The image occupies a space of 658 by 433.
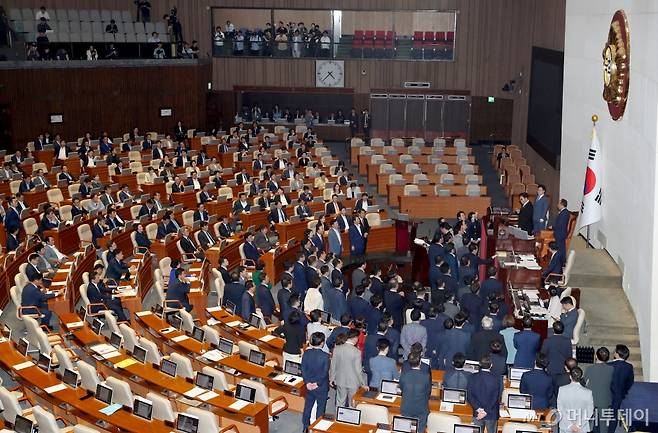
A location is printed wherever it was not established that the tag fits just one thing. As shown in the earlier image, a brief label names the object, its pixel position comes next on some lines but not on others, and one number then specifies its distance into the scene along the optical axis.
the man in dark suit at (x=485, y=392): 10.26
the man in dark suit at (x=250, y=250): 17.91
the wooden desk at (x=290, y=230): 20.31
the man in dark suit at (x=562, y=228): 16.86
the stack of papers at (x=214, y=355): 12.27
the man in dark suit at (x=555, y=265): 15.82
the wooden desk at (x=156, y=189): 23.89
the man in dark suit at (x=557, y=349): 11.76
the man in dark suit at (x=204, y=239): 18.89
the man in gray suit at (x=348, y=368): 11.16
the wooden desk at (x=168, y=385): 10.54
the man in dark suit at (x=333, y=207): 21.56
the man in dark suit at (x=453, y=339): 11.90
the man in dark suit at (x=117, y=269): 16.12
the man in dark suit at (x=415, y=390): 10.35
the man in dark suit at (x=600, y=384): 10.92
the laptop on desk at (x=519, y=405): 10.73
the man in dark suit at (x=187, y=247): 18.14
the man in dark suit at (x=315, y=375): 10.98
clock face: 35.56
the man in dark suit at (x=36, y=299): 14.43
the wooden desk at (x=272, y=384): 11.63
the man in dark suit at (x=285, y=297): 13.52
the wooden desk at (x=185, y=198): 22.81
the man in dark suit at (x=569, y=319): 12.86
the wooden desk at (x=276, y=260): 18.25
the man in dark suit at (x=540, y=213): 18.52
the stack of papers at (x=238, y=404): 10.60
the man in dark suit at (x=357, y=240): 19.78
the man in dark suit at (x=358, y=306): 13.58
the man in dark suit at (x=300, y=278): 15.95
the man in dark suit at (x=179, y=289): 14.66
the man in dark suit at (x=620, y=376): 10.95
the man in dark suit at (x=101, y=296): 14.43
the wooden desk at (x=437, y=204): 24.09
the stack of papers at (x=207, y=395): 10.81
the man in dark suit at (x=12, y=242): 17.22
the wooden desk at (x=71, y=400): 10.12
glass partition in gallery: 35.28
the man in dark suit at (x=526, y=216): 18.69
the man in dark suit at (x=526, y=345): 11.88
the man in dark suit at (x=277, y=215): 20.62
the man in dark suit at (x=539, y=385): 10.67
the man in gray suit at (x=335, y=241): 18.95
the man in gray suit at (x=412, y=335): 12.20
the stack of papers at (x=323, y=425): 10.16
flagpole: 17.40
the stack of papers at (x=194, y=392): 10.94
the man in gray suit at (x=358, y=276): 15.38
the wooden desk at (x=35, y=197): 21.48
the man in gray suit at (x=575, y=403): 10.13
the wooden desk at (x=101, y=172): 25.14
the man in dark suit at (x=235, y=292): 14.52
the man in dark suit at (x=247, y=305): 14.15
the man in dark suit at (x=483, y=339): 11.75
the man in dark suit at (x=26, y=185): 21.66
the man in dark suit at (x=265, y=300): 14.48
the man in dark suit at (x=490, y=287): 14.13
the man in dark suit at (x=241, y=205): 21.12
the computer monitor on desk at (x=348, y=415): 10.15
